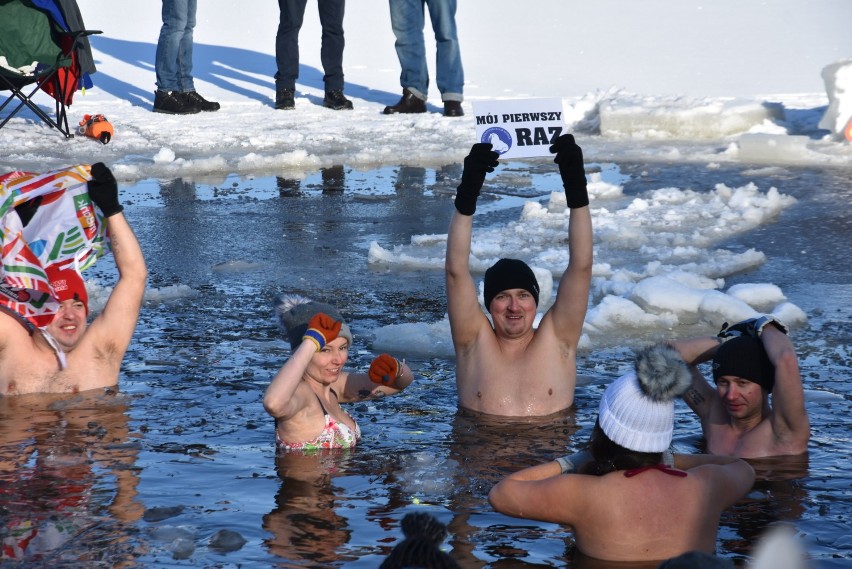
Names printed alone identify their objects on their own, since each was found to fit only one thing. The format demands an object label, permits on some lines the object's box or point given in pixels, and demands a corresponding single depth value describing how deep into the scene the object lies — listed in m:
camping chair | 20.91
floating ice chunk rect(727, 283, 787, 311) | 13.34
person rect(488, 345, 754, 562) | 6.71
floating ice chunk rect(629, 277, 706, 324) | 13.06
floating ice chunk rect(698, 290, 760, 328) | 12.79
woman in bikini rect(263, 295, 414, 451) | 8.71
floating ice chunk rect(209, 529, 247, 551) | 7.82
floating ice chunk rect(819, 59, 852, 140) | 22.16
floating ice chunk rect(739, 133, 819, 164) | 22.03
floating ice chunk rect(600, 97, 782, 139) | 24.83
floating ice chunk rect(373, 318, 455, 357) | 12.37
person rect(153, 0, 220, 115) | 24.94
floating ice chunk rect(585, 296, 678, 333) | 12.87
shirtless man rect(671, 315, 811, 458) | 9.15
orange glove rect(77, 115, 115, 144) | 23.12
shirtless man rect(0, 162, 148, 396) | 10.59
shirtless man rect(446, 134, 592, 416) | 9.72
